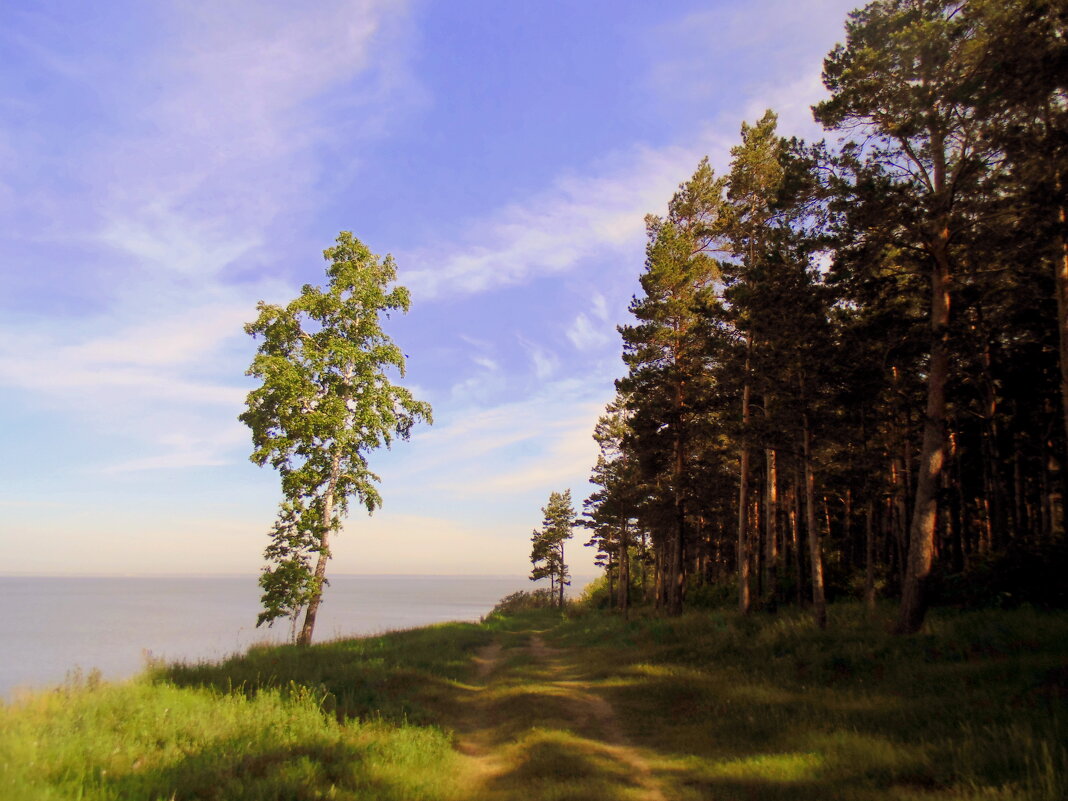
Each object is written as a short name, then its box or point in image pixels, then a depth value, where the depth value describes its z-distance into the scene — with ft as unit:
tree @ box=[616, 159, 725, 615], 84.89
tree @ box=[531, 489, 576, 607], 212.43
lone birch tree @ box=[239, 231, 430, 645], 65.16
